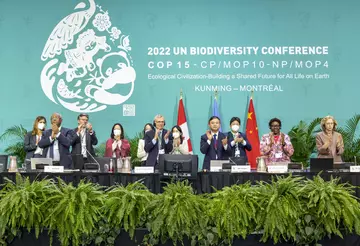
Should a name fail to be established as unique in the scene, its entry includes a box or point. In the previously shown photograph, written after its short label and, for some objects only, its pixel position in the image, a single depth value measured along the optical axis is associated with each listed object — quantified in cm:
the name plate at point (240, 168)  668
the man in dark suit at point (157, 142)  773
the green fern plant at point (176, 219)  372
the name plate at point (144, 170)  680
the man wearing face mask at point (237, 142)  775
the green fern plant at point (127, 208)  378
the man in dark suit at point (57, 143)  770
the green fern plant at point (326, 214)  373
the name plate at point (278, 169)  671
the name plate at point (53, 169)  678
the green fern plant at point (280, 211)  371
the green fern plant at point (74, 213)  376
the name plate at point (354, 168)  680
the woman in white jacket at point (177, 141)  750
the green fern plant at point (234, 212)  371
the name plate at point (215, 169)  695
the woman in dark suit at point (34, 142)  809
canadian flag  954
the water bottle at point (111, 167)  696
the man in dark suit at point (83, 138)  823
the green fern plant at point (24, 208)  383
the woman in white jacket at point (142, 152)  806
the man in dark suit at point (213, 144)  775
